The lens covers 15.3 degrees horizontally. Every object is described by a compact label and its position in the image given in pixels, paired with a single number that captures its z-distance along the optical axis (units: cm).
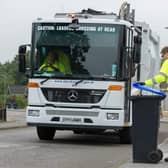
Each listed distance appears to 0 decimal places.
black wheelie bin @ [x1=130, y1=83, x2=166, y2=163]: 1105
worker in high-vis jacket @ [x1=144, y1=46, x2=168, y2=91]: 1098
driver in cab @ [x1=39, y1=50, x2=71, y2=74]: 1614
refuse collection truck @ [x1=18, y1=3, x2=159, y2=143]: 1580
